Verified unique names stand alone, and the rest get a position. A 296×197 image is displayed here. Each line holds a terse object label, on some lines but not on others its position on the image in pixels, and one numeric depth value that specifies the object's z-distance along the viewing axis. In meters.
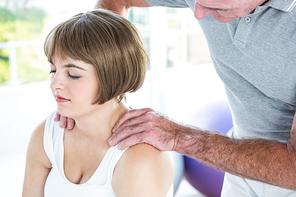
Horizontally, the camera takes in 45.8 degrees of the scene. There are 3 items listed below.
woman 1.29
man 1.24
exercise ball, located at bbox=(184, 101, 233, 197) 2.64
